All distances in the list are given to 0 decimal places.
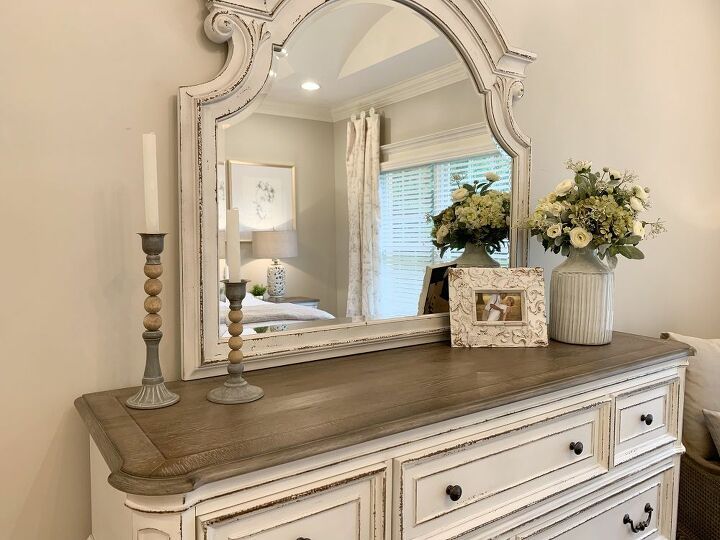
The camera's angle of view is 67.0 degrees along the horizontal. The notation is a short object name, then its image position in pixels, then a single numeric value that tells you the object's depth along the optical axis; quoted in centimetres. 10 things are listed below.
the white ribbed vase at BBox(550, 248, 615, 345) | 168
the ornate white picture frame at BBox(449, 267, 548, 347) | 163
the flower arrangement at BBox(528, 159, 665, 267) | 163
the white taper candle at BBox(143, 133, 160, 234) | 104
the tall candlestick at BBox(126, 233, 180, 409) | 104
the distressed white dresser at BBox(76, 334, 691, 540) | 85
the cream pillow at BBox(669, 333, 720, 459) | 207
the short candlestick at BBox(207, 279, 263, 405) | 109
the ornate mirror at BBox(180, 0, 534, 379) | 125
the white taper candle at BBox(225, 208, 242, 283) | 108
